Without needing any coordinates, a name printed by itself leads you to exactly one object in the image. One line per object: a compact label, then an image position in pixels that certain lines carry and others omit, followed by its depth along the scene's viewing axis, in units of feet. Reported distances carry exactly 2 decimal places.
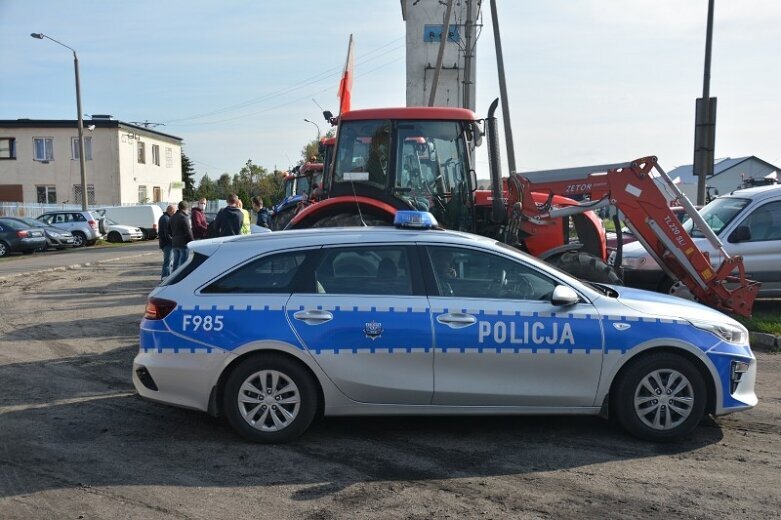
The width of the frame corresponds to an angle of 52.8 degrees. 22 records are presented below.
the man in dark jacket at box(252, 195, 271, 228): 51.49
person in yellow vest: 45.80
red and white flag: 39.34
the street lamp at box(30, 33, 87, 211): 119.44
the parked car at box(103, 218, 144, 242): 123.75
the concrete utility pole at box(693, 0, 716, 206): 48.55
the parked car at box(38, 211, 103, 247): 113.29
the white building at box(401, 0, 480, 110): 65.21
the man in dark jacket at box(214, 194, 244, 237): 44.14
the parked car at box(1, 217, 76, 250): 103.45
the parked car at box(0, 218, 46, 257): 93.04
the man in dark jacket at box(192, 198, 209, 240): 51.49
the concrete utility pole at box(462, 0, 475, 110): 61.00
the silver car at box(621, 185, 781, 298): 37.55
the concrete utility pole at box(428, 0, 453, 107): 59.88
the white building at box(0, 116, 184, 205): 165.67
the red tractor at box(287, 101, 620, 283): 31.76
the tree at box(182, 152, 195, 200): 260.58
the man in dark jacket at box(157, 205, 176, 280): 51.16
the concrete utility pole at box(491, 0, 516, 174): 79.66
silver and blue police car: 19.67
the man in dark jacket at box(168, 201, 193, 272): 48.29
